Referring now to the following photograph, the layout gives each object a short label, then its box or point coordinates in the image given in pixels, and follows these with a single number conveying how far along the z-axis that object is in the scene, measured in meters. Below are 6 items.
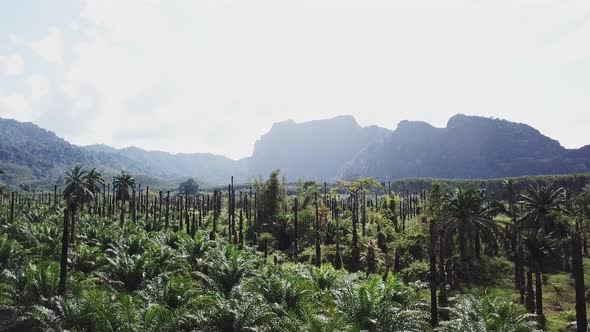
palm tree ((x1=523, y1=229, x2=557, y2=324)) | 35.37
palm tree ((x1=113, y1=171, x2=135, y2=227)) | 66.31
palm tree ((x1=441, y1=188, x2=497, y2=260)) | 44.66
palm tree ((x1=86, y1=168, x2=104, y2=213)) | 62.00
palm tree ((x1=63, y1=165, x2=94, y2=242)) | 56.47
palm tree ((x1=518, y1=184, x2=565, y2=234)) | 42.50
